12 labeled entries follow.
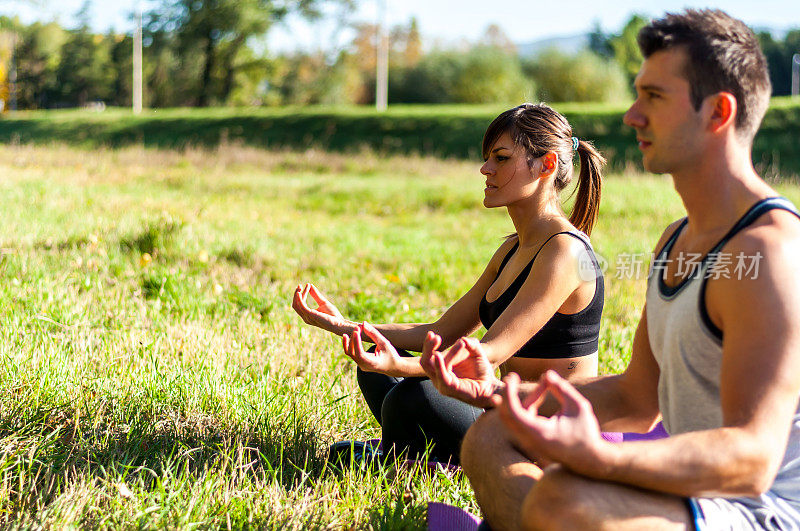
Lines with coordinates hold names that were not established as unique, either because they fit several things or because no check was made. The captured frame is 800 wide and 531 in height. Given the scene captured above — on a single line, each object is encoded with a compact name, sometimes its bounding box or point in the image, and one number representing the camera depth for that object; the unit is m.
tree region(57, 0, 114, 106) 56.28
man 1.48
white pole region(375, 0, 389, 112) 34.34
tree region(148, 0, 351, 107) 43.16
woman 2.51
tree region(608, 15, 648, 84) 46.81
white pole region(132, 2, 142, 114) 40.88
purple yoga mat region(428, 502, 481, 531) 2.19
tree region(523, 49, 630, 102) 36.81
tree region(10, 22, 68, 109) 59.62
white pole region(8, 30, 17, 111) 58.69
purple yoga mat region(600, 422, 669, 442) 2.66
